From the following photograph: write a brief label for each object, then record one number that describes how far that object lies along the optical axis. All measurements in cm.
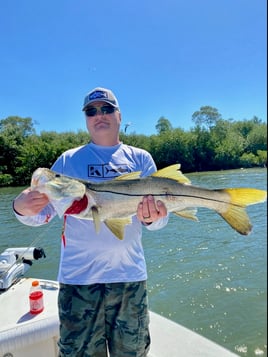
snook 180
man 201
